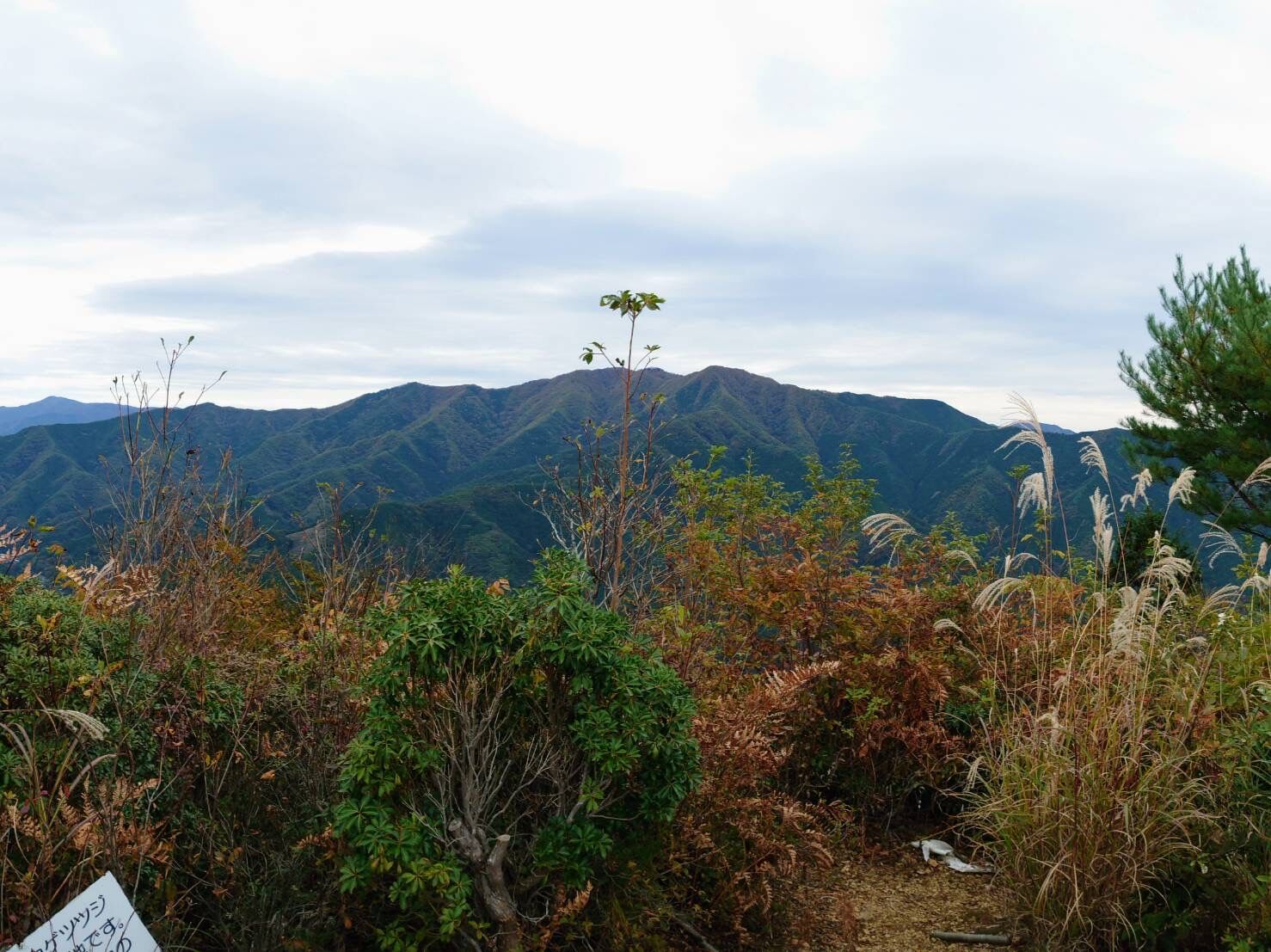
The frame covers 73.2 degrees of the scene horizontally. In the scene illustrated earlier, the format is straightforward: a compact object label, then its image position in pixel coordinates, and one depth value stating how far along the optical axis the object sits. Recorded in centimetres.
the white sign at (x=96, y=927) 217
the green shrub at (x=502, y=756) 288
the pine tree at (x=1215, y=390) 1259
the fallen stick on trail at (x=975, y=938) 382
